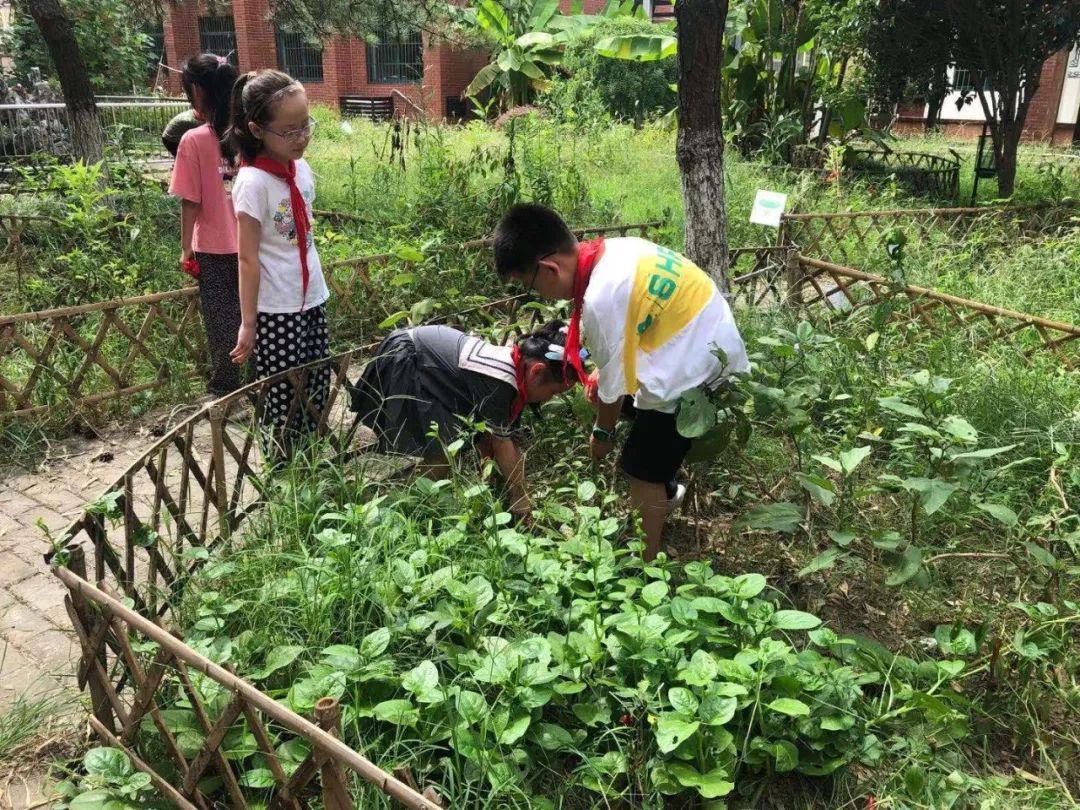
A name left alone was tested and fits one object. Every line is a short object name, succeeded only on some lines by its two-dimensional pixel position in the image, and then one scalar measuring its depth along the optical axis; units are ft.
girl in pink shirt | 11.06
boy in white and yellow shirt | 7.93
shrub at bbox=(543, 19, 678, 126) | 58.23
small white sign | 17.25
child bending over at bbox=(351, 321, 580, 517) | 9.32
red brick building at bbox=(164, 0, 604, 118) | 77.87
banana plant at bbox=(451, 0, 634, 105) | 59.00
